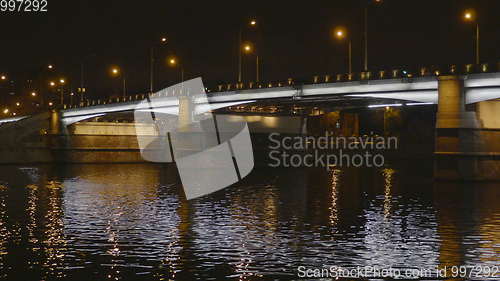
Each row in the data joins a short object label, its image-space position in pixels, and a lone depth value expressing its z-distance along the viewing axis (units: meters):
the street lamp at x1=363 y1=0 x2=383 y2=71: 58.03
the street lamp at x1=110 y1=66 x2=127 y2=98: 92.20
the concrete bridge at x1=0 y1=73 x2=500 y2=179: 47.81
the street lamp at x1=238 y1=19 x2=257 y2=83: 74.10
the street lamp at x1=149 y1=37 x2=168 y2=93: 87.06
